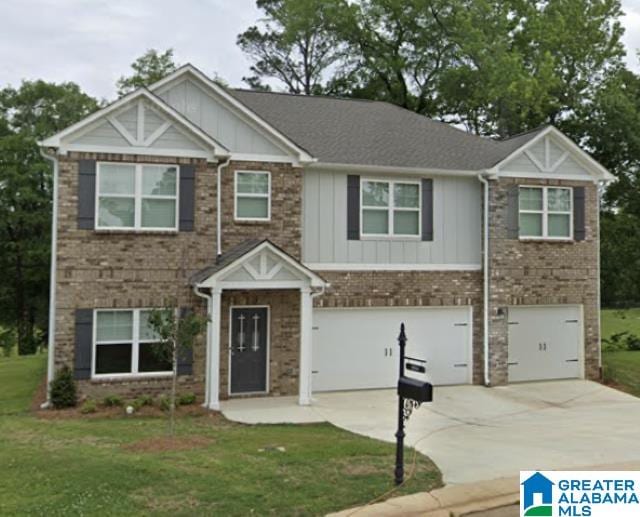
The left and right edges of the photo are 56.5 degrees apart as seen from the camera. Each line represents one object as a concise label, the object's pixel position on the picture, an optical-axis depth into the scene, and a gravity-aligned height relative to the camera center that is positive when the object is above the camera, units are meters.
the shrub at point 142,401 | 12.13 -2.50
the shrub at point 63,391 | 11.91 -2.23
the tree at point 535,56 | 26.97 +10.91
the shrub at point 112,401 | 12.20 -2.49
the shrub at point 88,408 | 11.71 -2.54
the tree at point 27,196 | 30.03 +4.16
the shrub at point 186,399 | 12.54 -2.50
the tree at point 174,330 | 9.77 -0.81
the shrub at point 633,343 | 21.00 -2.00
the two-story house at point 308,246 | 12.53 +0.88
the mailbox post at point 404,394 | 7.31 -1.37
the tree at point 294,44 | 31.86 +13.63
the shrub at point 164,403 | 12.23 -2.53
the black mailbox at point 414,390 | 7.27 -1.32
